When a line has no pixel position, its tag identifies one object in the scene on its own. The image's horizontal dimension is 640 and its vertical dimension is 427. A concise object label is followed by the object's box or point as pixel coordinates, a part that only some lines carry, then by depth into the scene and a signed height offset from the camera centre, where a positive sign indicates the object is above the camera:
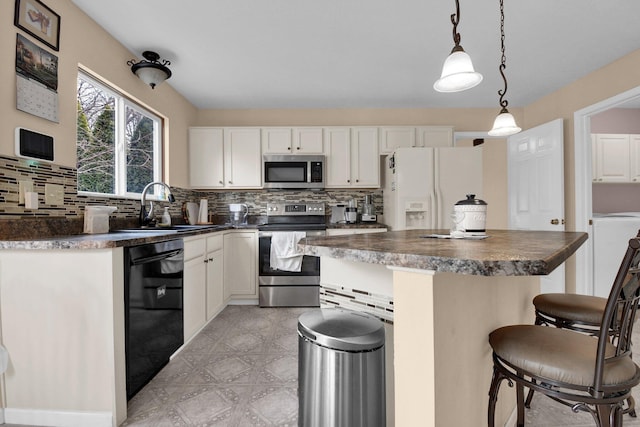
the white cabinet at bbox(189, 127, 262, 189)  3.69 +0.71
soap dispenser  2.81 -0.05
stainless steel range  3.21 -0.63
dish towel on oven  3.20 -0.42
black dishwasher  1.57 -0.56
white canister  1.36 -0.01
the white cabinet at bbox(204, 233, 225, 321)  2.70 -0.59
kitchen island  0.69 -0.27
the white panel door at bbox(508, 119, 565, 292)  3.22 +0.35
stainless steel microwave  3.67 +0.53
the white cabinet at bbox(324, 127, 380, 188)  3.71 +0.73
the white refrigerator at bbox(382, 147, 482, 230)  3.28 +0.36
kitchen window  2.19 +0.62
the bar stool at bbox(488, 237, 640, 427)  0.84 -0.46
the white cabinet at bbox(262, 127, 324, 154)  3.69 +0.90
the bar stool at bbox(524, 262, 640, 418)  1.32 -0.46
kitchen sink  2.25 -0.12
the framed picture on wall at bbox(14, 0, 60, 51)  1.60 +1.11
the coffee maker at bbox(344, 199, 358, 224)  3.83 -0.01
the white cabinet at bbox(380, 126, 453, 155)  3.68 +0.94
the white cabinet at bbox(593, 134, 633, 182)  3.60 +0.65
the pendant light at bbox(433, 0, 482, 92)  1.36 +0.65
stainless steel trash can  0.91 -0.51
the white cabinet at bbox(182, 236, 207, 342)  2.24 -0.58
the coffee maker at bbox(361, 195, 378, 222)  3.85 +0.00
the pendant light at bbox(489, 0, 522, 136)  1.89 +0.57
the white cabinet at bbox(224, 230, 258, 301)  3.33 -0.58
